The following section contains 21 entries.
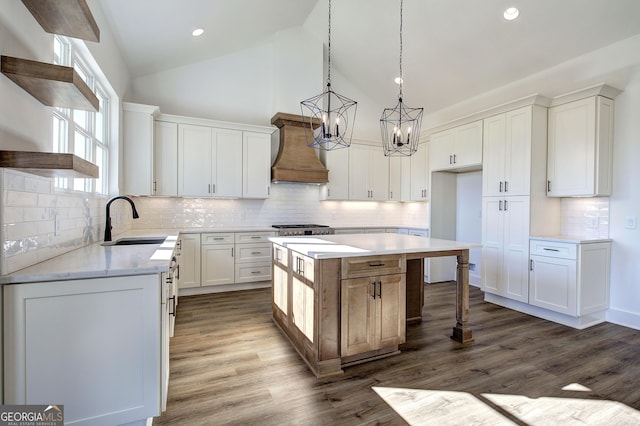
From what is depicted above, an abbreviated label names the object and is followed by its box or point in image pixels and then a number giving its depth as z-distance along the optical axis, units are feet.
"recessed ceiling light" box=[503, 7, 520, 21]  11.03
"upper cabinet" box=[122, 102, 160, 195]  12.75
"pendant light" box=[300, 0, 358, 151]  16.93
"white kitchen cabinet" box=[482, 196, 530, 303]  12.29
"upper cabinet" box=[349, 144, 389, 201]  18.54
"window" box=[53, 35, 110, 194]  7.02
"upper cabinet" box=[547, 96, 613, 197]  11.03
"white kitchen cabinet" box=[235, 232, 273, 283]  15.08
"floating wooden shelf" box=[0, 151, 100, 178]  4.28
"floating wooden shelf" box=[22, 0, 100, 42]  4.59
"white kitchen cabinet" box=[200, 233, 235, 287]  14.37
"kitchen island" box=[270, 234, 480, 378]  7.68
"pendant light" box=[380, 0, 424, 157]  18.50
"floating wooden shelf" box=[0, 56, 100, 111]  4.45
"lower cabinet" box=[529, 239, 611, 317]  10.80
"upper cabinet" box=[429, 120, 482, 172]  14.12
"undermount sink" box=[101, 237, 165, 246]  8.48
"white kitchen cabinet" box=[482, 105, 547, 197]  12.05
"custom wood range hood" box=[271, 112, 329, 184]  16.10
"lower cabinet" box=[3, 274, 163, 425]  4.49
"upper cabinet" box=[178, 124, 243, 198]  14.46
